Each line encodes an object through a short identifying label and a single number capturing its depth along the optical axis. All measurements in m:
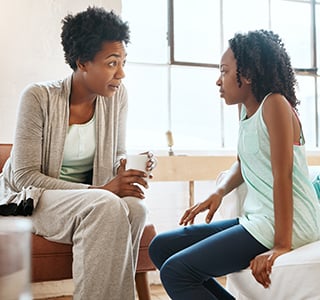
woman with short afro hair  1.22
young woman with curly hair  1.12
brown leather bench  1.36
